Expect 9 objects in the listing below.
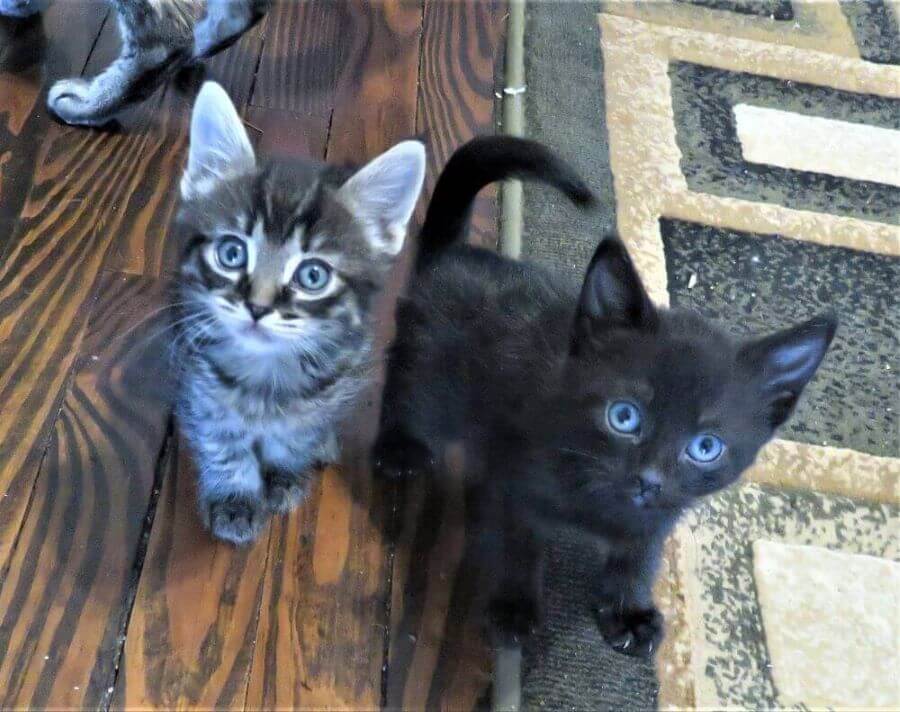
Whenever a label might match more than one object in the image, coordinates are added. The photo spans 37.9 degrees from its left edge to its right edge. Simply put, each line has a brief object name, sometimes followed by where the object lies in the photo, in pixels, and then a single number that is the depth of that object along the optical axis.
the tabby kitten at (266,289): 0.47
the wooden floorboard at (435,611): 0.51
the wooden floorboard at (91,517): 0.50
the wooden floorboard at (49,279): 0.55
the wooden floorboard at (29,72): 0.63
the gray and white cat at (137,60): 0.64
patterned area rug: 0.53
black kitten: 0.45
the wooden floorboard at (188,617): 0.50
